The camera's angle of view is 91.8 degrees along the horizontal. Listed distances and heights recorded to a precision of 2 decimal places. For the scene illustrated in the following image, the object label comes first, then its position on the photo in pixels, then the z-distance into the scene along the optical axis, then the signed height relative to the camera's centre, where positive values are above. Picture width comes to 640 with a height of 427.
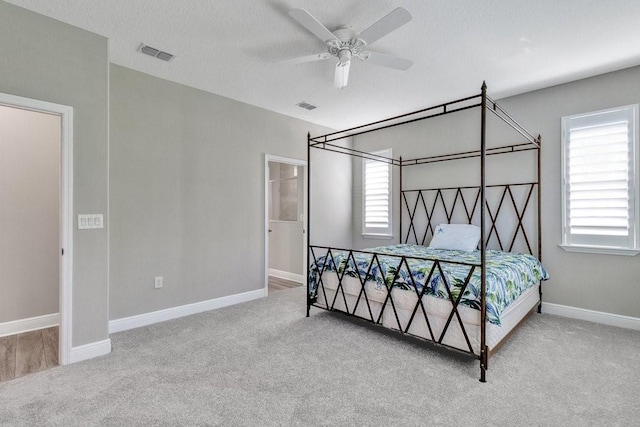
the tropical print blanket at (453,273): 2.38 -0.54
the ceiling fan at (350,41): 2.08 +1.33
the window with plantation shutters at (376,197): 5.27 +0.28
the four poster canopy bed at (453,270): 2.38 -0.51
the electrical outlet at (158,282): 3.43 -0.77
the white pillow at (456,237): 3.88 -0.30
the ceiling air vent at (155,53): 2.83 +1.50
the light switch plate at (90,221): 2.56 -0.08
